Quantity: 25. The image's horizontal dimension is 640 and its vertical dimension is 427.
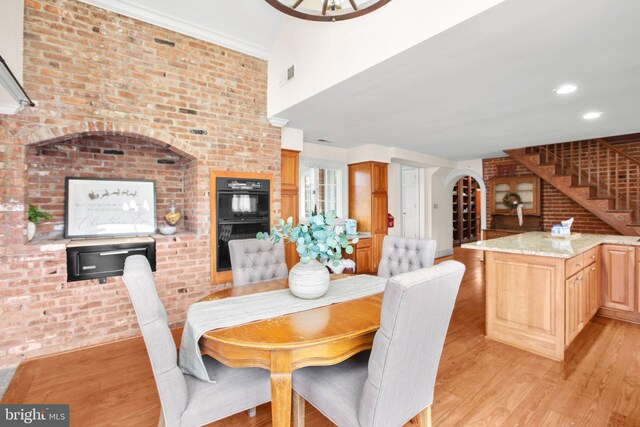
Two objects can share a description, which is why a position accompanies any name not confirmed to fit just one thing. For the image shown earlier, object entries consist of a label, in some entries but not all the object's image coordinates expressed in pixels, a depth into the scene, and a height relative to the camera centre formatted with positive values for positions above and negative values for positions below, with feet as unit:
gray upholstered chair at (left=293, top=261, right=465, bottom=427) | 3.67 -2.03
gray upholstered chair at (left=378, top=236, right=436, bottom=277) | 7.66 -1.14
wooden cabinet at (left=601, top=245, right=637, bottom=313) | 10.66 -2.41
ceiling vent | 11.01 +5.09
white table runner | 4.69 -1.73
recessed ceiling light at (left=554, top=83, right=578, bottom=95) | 9.34 +3.84
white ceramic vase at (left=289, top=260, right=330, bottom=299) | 5.93 -1.36
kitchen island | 8.36 -2.37
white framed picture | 10.00 +0.22
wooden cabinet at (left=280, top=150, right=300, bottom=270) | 13.67 +1.08
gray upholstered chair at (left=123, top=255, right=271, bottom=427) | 4.10 -2.53
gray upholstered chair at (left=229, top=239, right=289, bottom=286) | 7.78 -1.29
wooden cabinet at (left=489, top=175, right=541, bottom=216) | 20.86 +1.42
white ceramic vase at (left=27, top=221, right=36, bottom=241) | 8.60 -0.45
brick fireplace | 8.23 +2.38
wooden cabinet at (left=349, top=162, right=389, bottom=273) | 17.94 +0.57
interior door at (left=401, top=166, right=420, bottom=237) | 23.93 +0.78
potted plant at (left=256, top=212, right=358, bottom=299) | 5.89 -0.72
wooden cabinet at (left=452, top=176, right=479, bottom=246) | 30.73 -0.06
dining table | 4.25 -1.90
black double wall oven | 11.44 +0.11
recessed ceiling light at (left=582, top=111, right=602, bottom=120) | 11.95 +3.88
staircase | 16.20 +2.11
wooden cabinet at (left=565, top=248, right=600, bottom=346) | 8.53 -2.53
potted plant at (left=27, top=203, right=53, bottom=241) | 8.67 -0.10
